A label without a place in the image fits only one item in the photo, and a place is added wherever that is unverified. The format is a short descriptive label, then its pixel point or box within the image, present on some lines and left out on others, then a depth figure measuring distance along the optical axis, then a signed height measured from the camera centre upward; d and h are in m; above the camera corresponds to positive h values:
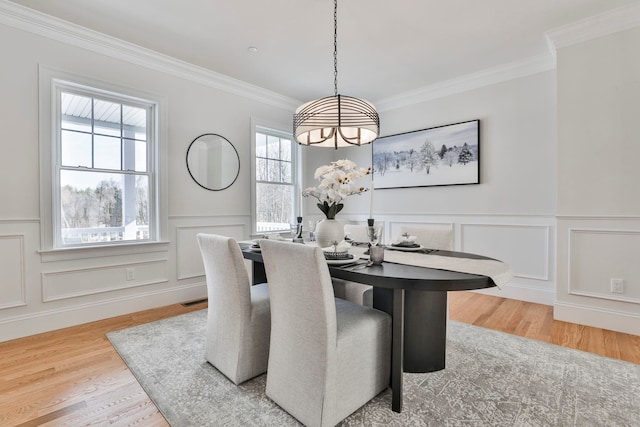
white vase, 2.04 -0.14
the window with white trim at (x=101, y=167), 2.83 +0.42
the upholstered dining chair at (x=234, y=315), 1.80 -0.64
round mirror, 3.66 +0.59
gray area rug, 1.57 -1.04
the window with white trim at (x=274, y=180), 4.37 +0.44
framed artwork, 3.89 +0.71
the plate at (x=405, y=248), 2.30 -0.29
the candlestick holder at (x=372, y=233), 1.95 -0.14
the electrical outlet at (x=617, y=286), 2.71 -0.66
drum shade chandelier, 2.23 +0.67
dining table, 1.45 -0.54
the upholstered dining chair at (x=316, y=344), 1.43 -0.66
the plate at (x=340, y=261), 1.76 -0.29
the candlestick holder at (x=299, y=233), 2.68 -0.20
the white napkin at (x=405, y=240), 2.38 -0.23
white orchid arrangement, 1.97 +0.15
